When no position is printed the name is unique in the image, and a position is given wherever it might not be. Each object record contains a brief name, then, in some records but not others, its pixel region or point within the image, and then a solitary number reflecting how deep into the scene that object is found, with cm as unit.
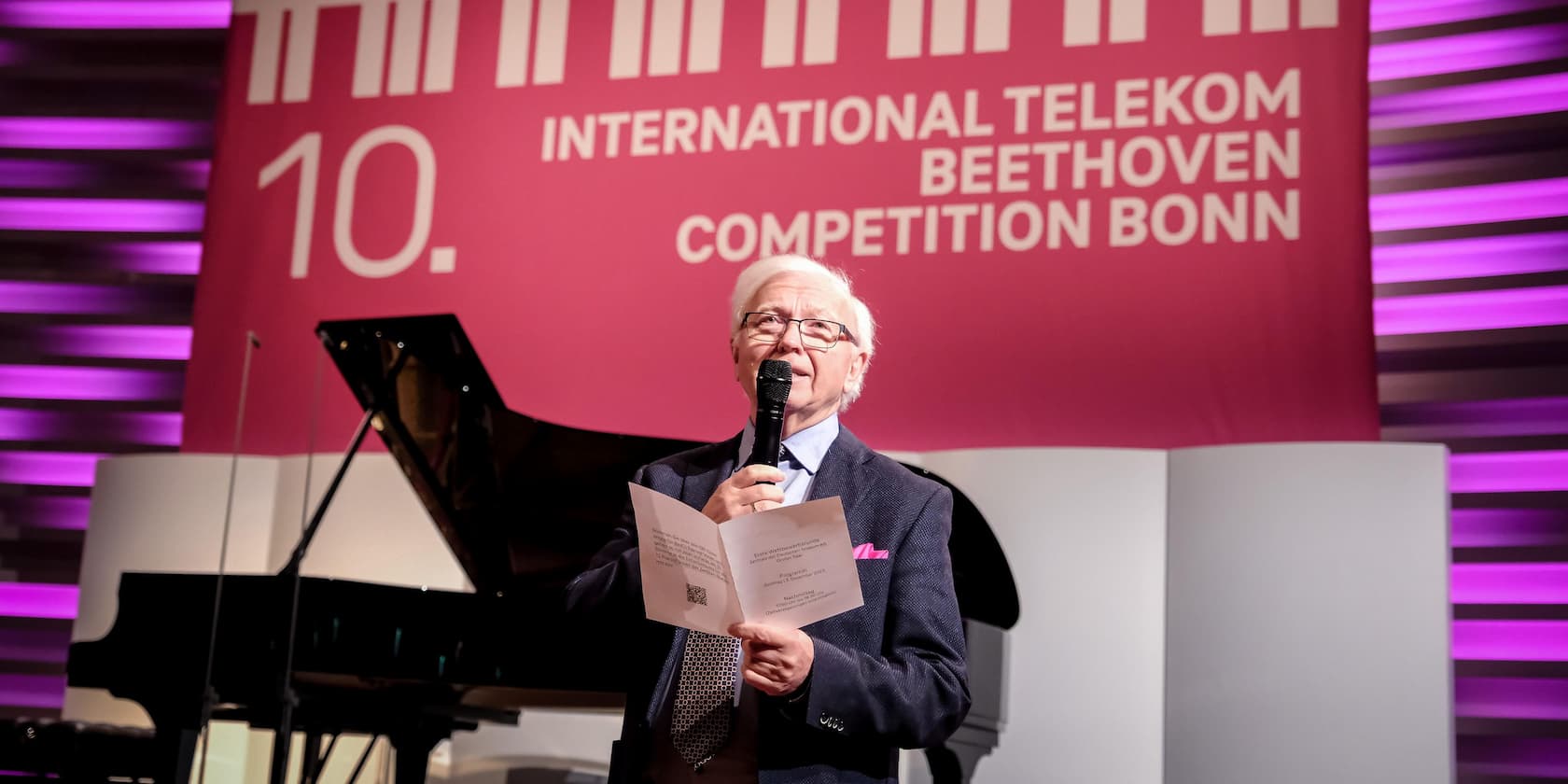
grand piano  352
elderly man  182
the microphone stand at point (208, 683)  345
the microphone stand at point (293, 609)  344
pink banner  497
